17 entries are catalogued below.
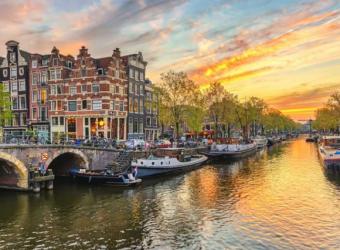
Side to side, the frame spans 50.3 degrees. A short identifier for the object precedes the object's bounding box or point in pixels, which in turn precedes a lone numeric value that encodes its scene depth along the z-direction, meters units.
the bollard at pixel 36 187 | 38.88
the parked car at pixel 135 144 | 59.01
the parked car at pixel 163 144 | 66.88
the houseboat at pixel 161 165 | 48.41
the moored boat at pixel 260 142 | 111.55
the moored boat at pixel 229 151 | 75.75
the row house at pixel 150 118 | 89.94
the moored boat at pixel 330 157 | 53.88
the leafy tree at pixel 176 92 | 71.38
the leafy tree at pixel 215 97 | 88.62
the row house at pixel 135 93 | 79.25
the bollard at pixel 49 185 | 41.28
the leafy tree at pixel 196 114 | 73.69
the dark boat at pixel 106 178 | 42.62
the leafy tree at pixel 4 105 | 56.38
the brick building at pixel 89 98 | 70.69
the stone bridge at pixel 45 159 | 38.91
